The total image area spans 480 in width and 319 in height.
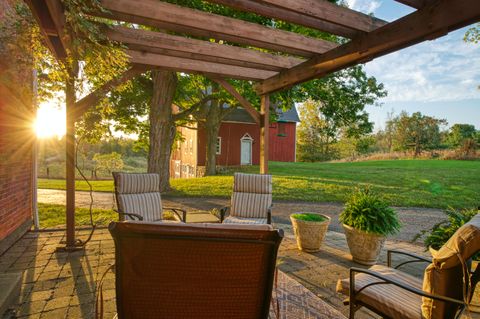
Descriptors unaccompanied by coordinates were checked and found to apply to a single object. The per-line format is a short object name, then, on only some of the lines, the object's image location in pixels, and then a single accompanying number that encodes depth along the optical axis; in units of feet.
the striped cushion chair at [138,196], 13.67
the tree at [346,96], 29.91
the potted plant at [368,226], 12.24
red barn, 62.69
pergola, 8.70
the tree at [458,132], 92.32
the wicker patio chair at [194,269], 4.36
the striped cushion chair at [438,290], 5.46
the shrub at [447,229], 9.59
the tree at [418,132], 89.15
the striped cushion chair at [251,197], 15.93
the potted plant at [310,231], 13.74
